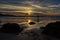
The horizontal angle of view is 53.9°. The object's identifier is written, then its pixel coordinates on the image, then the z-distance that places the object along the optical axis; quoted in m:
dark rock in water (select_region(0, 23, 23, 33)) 6.41
